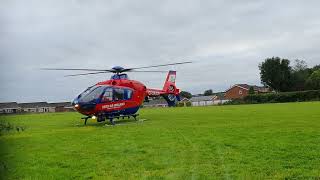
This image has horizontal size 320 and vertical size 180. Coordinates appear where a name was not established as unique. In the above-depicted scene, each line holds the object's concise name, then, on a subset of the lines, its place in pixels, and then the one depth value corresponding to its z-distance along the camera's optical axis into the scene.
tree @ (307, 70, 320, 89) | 64.81
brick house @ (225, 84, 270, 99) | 83.28
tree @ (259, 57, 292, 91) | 70.14
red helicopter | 15.56
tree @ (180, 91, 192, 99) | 98.09
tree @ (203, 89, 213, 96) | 109.98
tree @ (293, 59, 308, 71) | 86.11
